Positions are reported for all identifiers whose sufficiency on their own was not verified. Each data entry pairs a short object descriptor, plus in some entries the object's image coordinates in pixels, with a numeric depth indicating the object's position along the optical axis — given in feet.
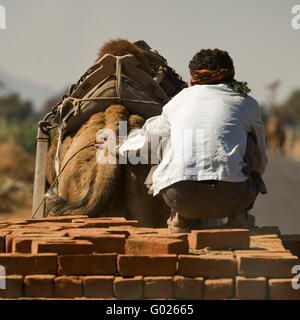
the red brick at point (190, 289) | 33.91
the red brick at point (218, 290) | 33.78
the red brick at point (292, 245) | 46.62
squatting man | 40.34
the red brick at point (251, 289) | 33.58
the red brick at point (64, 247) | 34.96
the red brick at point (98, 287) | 34.12
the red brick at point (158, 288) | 33.92
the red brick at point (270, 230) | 46.02
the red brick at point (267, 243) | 38.04
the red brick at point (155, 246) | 35.29
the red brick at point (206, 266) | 34.27
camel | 48.67
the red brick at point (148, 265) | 34.40
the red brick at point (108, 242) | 36.27
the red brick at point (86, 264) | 34.71
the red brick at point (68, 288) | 34.22
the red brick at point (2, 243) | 37.91
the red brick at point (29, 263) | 34.78
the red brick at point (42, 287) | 34.27
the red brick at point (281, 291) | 33.53
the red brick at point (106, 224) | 41.24
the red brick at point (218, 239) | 37.65
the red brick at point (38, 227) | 40.65
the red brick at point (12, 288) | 34.40
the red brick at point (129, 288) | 33.91
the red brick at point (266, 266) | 34.04
